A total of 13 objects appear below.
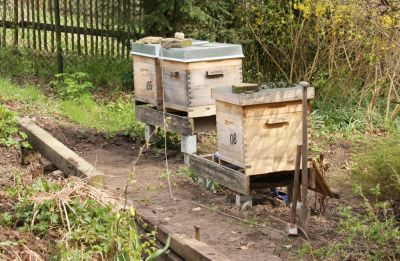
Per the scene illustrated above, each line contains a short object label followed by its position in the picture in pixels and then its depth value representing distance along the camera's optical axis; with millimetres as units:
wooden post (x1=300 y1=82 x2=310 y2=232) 5750
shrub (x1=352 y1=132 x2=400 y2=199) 6934
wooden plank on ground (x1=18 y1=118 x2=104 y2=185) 5461
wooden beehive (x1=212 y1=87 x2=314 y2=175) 6508
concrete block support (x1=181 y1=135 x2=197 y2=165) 8383
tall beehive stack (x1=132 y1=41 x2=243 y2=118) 8102
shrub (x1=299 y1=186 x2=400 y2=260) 5254
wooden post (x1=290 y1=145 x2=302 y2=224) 5953
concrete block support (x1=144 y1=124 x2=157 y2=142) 9312
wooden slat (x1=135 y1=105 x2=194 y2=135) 8312
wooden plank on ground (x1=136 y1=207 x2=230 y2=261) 4867
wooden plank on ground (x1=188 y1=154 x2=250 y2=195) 6597
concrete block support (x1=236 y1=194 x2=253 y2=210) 6773
